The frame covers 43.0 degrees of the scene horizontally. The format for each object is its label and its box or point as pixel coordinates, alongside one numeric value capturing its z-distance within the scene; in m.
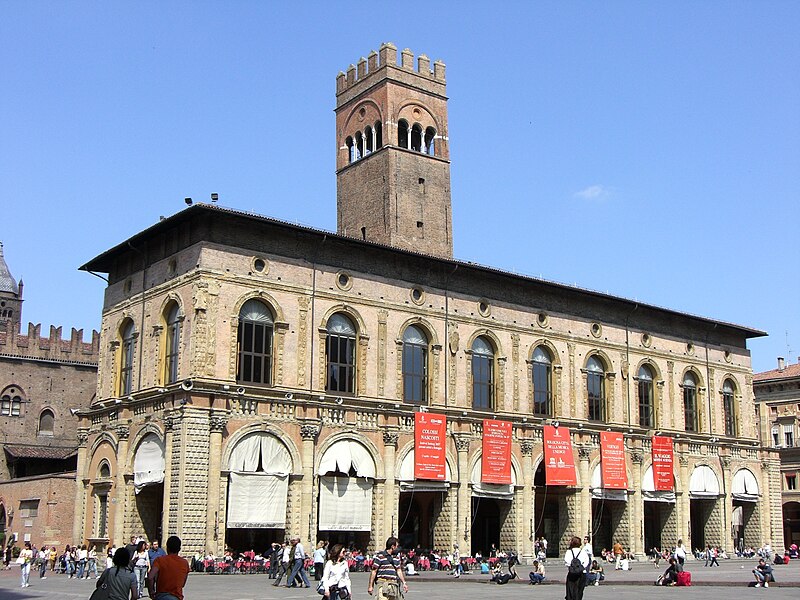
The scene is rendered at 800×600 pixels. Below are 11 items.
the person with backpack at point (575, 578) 19.45
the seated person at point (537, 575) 32.28
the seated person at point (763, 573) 29.84
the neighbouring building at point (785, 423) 72.94
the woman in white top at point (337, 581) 19.33
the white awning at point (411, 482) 42.31
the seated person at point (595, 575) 30.89
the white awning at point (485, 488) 44.69
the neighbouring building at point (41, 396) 62.41
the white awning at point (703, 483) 54.00
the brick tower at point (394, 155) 52.69
